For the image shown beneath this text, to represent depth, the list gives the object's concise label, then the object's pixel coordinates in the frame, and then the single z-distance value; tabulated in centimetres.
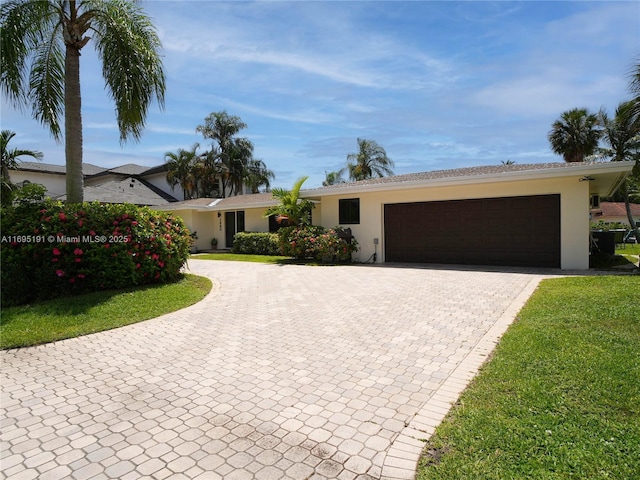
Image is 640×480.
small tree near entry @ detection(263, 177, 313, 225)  1622
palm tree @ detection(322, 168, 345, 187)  3879
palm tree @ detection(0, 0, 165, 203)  809
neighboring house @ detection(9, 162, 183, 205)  2520
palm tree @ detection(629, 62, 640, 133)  1230
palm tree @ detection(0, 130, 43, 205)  1753
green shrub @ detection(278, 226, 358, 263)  1487
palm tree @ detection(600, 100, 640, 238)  2667
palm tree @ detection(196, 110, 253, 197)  3638
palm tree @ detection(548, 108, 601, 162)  2939
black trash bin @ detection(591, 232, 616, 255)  1500
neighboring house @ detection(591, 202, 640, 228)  4062
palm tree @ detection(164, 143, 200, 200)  3462
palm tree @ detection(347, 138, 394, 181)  3659
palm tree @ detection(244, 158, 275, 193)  3762
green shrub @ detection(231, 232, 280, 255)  1930
